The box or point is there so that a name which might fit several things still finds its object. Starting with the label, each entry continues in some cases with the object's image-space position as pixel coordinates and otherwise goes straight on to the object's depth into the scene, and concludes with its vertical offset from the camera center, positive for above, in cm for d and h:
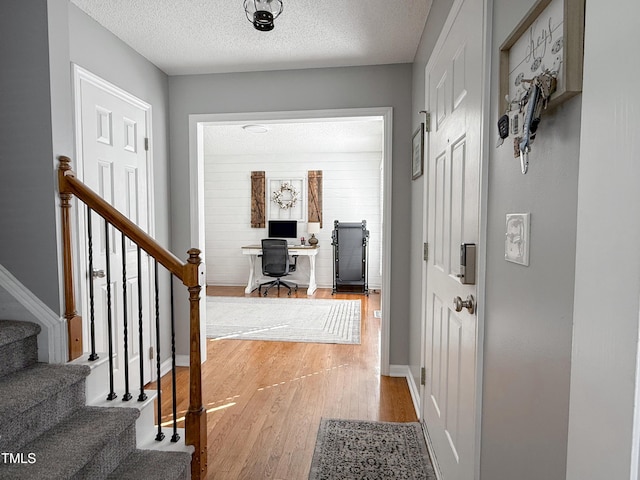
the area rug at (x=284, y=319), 410 -127
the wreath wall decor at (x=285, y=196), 705 +42
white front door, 135 -4
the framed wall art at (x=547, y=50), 68 +37
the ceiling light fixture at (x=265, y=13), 181 +99
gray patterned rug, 186 -124
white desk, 654 -61
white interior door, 233 +23
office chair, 630 -66
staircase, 133 -85
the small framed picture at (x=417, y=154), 243 +45
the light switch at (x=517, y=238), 94 -5
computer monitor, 700 -17
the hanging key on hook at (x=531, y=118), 77 +21
